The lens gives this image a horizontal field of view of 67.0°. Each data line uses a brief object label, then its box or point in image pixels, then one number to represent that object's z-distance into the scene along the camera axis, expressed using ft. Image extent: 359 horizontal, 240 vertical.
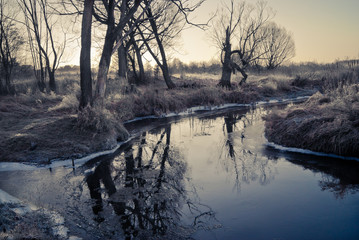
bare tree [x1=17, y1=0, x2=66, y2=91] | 57.06
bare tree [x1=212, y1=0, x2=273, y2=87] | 59.00
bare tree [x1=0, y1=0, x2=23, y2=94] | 55.53
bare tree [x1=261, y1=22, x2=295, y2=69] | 121.90
